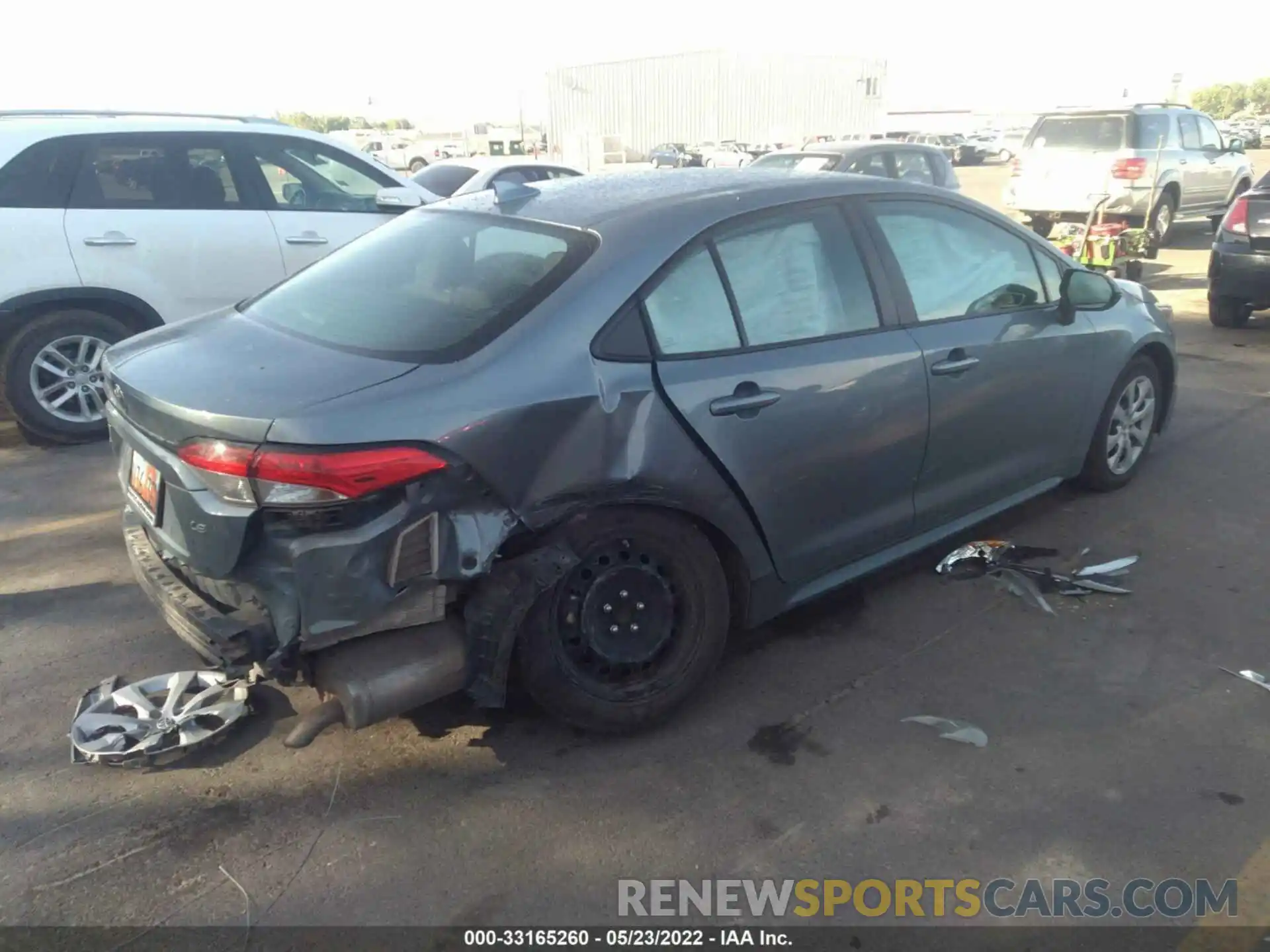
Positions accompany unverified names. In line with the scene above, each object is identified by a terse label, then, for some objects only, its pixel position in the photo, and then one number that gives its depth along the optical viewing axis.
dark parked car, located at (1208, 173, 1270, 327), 8.02
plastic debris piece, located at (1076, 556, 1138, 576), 4.13
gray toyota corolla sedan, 2.55
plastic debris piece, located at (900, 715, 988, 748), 3.07
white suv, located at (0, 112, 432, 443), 5.68
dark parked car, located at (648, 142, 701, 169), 29.69
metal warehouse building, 35.72
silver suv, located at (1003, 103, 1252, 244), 12.68
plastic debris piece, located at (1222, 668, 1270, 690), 3.33
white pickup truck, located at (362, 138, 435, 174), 31.81
